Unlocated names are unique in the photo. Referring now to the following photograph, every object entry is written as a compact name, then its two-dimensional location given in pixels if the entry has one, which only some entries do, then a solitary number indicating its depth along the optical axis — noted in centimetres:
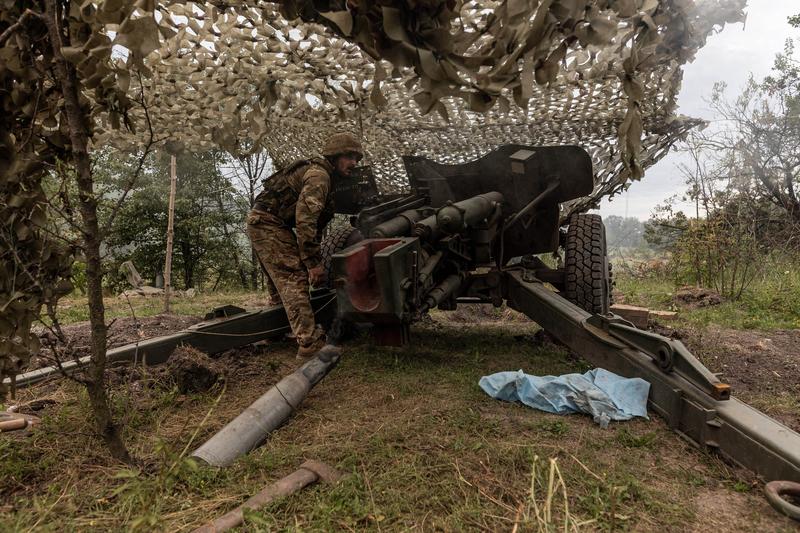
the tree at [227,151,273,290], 1619
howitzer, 232
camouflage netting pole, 707
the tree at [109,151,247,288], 1447
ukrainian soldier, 398
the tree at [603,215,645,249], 2510
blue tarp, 272
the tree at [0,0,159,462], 183
